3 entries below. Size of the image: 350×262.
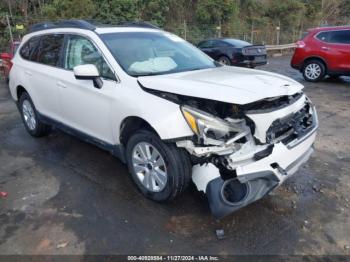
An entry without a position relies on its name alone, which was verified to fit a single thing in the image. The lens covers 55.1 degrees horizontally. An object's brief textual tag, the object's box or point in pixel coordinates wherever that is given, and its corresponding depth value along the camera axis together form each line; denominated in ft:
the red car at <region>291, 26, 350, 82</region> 31.65
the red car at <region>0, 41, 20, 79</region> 34.15
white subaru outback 9.79
